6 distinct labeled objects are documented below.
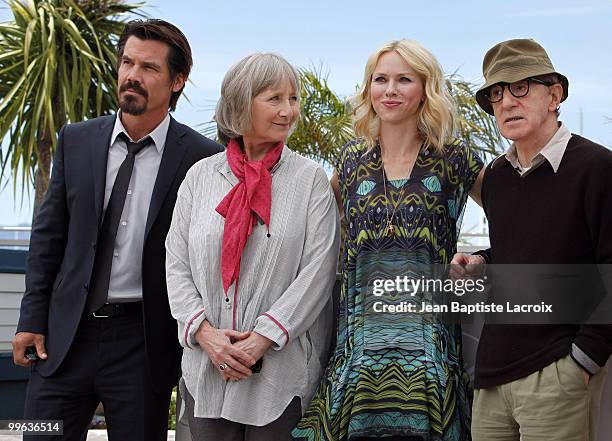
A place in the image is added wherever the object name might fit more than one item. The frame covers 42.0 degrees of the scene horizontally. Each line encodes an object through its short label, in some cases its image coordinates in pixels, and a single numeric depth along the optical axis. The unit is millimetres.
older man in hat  1975
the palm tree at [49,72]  9945
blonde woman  2146
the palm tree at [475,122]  7504
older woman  2268
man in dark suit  2736
